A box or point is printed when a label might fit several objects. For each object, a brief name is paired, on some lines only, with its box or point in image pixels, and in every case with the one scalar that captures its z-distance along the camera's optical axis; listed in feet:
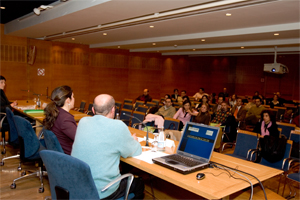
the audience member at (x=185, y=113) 21.28
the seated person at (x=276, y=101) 34.50
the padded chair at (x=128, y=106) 25.05
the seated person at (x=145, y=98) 35.09
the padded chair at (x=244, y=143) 13.93
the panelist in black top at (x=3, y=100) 19.22
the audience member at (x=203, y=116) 20.41
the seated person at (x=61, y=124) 10.03
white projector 33.01
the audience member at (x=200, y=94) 41.73
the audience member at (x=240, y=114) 23.86
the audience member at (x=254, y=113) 26.68
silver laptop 7.78
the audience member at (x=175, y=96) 40.20
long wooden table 6.40
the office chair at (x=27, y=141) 11.93
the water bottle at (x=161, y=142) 9.70
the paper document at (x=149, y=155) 8.57
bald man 7.14
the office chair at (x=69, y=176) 6.06
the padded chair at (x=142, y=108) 23.61
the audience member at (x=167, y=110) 22.99
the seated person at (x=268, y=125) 16.21
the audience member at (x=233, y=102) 34.19
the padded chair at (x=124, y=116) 20.62
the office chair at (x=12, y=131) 14.46
